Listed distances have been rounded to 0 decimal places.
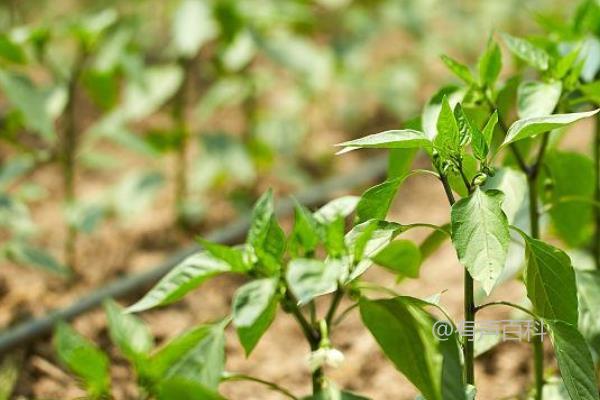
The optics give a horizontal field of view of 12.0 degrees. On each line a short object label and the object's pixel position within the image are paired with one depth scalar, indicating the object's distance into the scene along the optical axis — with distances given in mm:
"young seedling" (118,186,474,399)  1587
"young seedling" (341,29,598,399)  1603
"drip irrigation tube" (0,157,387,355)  1966
